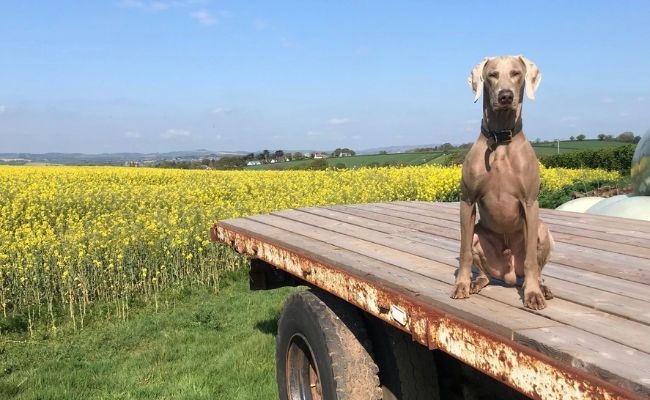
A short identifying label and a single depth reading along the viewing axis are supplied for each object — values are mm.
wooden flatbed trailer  1504
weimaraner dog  2164
